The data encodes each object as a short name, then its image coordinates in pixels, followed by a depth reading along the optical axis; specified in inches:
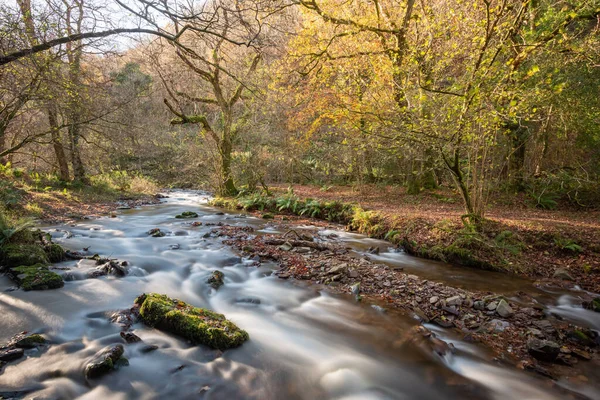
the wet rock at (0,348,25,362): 128.0
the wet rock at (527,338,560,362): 149.7
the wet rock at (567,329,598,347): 165.4
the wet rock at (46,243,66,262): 239.8
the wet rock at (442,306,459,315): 190.1
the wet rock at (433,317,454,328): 178.5
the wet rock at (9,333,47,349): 138.0
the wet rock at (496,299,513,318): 186.7
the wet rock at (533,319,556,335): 171.5
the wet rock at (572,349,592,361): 152.7
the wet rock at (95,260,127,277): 228.1
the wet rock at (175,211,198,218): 478.2
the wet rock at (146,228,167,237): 361.4
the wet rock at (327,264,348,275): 245.6
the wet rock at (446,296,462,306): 198.4
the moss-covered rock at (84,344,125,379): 126.9
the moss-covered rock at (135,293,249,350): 153.3
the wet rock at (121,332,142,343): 149.9
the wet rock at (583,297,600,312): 201.8
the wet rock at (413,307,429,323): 183.9
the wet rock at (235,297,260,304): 211.9
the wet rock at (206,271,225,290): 234.7
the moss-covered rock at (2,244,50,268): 212.7
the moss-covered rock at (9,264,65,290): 189.5
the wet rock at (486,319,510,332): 174.0
